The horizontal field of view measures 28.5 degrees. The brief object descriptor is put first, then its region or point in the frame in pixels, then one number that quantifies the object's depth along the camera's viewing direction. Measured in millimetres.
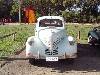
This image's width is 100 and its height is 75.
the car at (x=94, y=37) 11387
